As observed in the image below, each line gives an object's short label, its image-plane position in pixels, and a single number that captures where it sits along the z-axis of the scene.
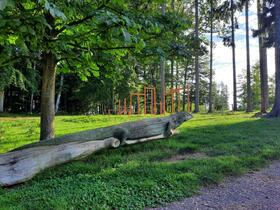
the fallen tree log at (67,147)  4.12
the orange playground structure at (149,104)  20.89
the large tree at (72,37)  3.43
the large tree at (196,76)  21.81
